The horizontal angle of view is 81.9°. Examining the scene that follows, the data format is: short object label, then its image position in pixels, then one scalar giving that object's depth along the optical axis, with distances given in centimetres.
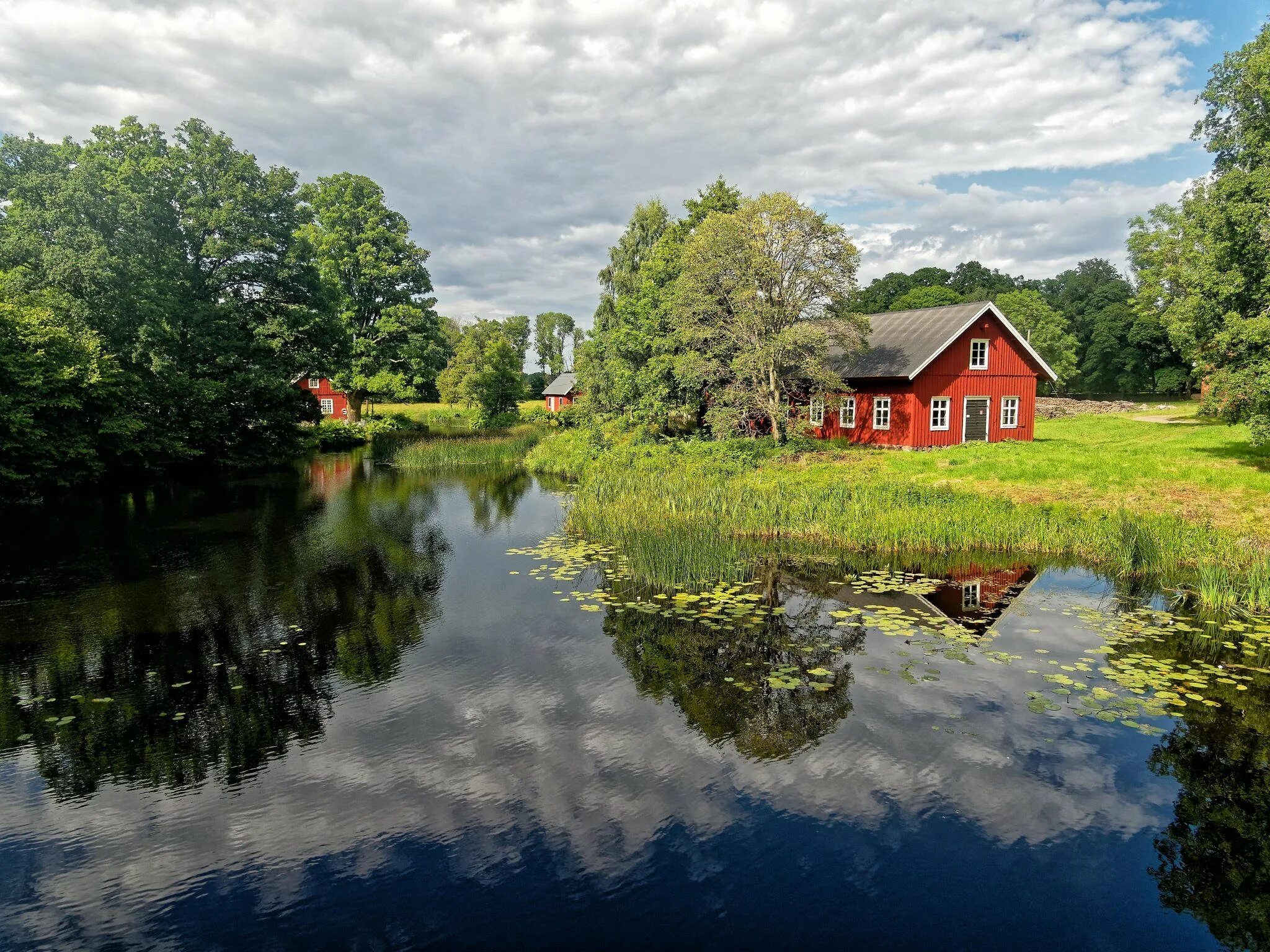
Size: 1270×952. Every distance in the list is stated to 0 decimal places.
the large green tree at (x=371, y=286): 4366
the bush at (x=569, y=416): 3875
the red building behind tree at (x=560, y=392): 7519
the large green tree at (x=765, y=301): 2525
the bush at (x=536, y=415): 5547
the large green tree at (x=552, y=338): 13150
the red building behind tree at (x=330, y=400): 6144
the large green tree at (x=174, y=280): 2531
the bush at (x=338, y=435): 4306
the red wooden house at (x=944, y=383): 2880
